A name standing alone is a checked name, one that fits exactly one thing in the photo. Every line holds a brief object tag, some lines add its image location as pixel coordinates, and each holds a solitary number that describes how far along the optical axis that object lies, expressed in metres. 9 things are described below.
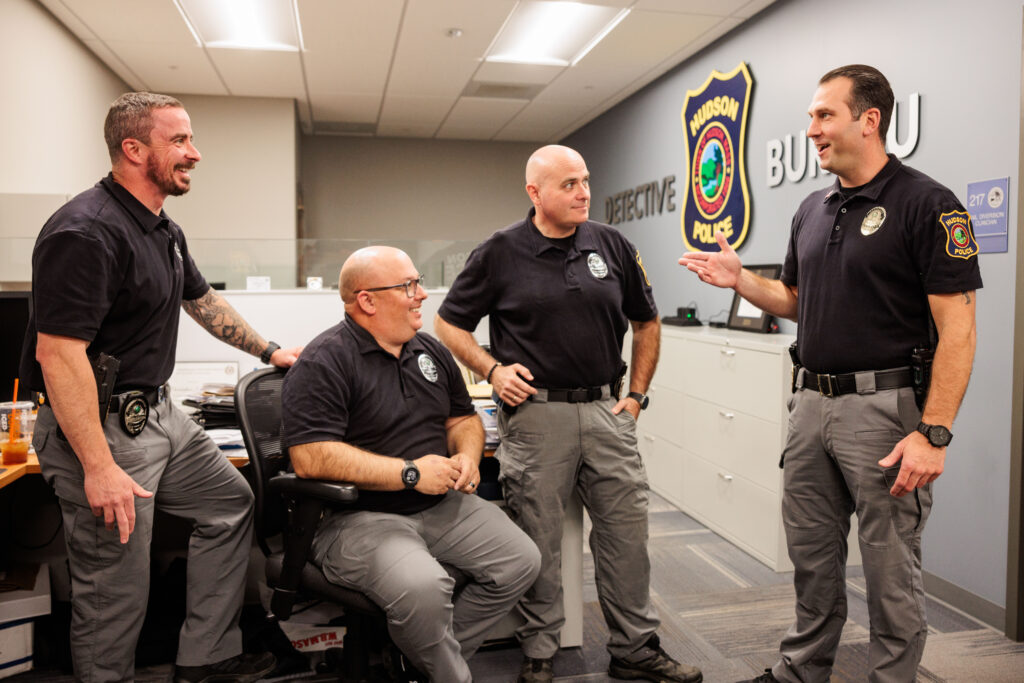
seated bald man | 1.67
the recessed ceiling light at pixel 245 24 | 4.16
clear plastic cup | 1.96
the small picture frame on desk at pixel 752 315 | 3.76
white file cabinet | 3.09
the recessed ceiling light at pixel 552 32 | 4.14
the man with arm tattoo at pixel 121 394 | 1.64
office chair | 1.70
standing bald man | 2.06
